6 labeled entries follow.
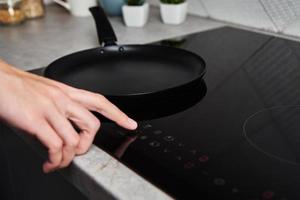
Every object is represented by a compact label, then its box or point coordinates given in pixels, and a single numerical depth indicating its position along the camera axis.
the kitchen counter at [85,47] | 0.39
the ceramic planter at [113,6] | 1.09
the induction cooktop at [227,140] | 0.39
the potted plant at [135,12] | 0.99
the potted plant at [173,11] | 0.99
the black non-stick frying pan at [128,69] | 0.62
